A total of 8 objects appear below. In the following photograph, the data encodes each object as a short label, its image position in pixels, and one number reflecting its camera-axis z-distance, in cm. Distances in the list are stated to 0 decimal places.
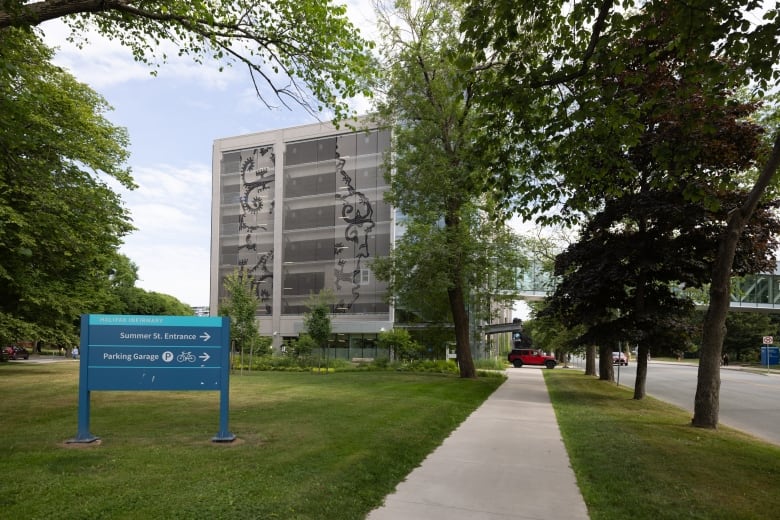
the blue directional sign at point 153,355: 820
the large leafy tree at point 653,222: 942
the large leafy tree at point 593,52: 738
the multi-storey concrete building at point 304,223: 5106
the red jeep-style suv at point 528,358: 4791
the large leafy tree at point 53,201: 1405
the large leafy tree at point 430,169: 2242
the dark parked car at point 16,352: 4653
